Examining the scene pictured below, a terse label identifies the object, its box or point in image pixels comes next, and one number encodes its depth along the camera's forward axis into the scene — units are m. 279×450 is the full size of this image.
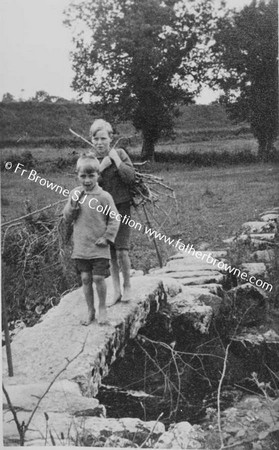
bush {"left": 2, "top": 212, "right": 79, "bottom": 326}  3.48
